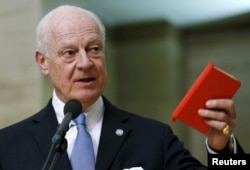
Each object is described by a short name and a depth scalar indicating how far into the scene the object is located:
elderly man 5.74
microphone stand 4.45
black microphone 4.53
